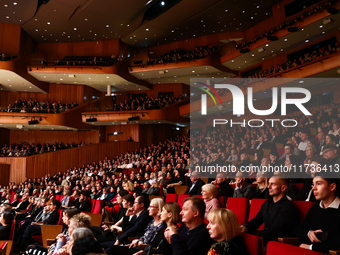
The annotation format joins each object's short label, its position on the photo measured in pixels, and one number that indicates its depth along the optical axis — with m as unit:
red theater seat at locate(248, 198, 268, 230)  2.19
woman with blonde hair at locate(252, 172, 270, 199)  2.59
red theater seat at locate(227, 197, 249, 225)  2.28
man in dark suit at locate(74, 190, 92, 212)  4.20
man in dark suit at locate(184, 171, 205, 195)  3.59
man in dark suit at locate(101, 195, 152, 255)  2.53
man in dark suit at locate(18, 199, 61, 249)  3.85
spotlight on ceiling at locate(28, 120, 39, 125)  11.72
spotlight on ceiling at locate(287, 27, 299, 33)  9.02
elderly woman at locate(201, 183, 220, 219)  2.38
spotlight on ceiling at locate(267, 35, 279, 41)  9.69
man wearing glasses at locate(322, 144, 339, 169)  2.41
